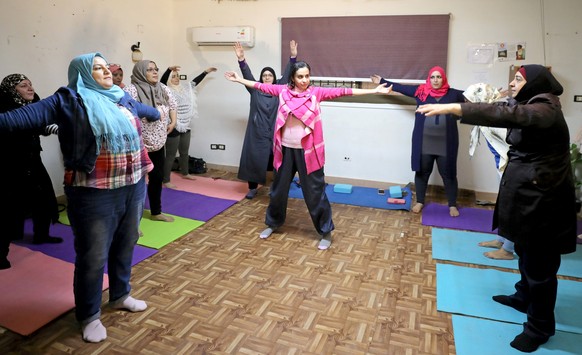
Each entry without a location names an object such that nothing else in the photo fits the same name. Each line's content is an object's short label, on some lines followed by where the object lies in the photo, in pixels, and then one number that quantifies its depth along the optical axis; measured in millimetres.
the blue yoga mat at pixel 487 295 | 2609
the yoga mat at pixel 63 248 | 3330
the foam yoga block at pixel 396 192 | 4852
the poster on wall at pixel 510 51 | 4609
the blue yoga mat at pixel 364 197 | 4672
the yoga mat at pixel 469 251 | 3301
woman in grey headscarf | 3498
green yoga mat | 3648
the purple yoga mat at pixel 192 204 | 4332
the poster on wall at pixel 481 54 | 4707
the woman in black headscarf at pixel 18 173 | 3158
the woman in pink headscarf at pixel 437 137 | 4273
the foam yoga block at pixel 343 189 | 5062
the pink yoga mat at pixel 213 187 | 4992
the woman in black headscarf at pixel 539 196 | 2133
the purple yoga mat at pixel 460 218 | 4102
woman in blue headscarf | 2062
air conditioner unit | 5492
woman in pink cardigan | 3359
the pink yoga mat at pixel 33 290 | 2496
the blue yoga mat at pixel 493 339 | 2295
